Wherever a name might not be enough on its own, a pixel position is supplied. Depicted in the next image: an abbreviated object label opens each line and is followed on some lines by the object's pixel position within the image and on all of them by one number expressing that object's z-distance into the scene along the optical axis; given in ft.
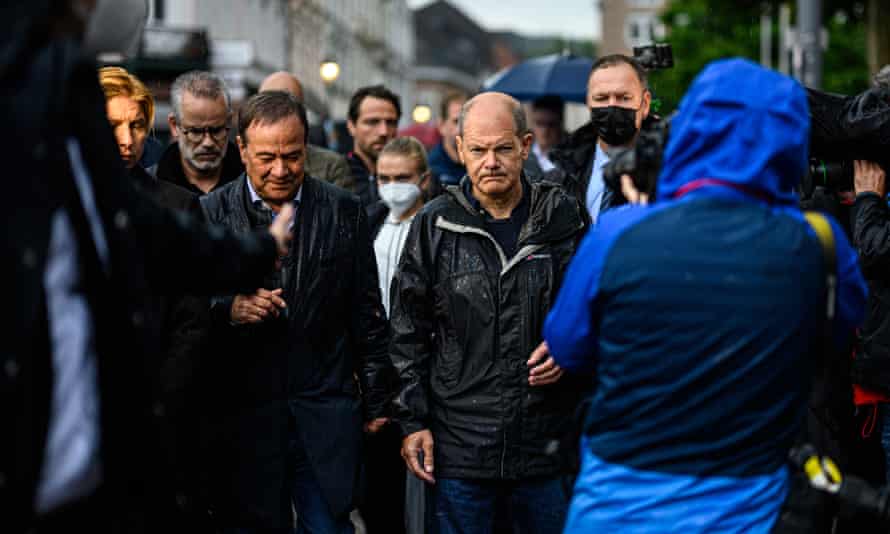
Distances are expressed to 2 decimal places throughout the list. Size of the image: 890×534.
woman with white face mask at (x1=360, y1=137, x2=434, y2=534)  24.14
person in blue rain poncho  11.57
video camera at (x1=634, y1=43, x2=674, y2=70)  25.43
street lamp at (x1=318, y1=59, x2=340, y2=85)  52.29
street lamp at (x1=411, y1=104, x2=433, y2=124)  66.90
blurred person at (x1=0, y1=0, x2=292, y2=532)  9.46
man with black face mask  21.99
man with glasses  22.41
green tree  175.39
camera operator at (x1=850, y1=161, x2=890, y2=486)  19.35
